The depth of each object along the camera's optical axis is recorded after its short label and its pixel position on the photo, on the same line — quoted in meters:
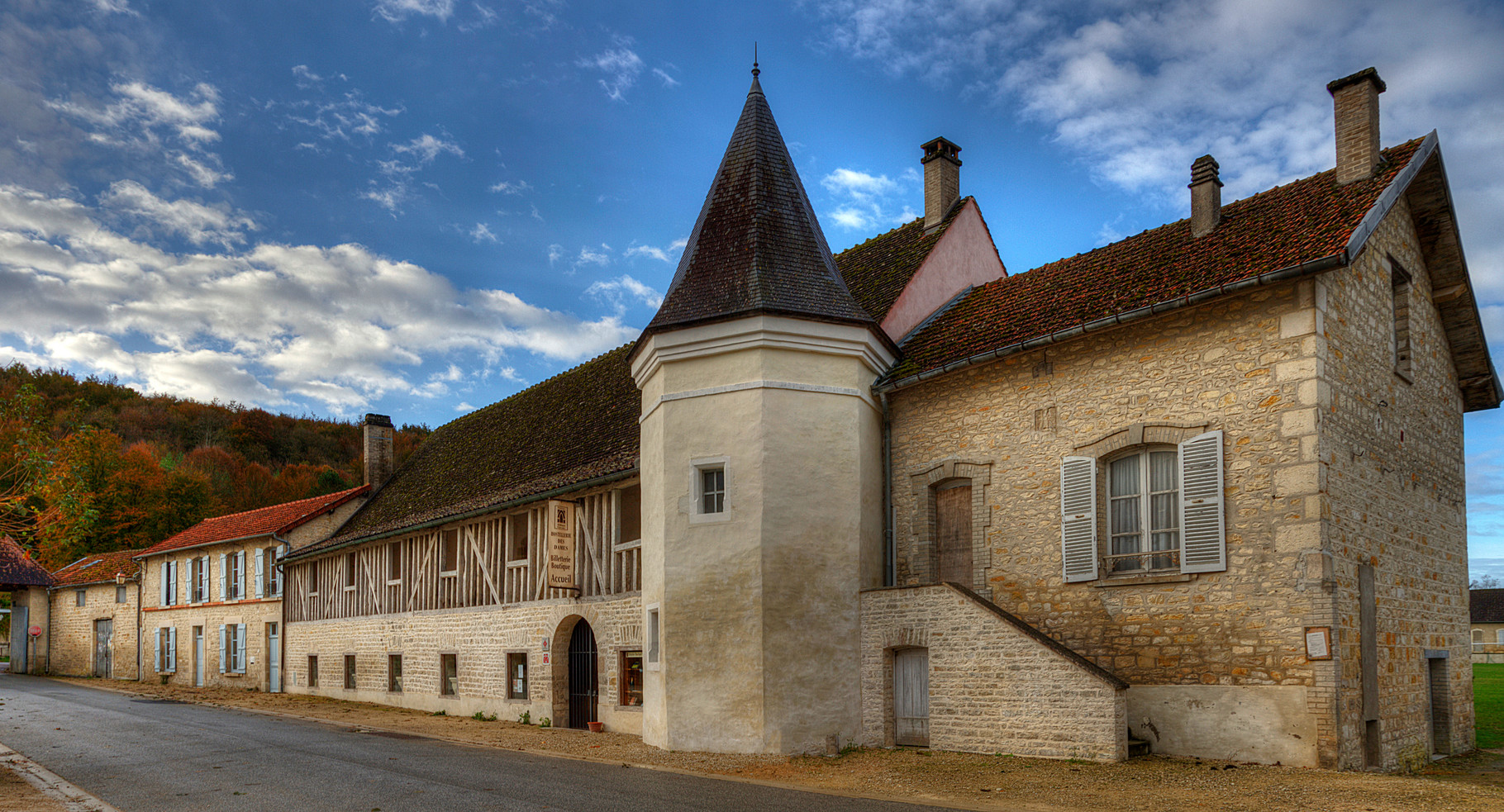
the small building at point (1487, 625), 51.72
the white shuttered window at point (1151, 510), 10.45
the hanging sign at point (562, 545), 16.39
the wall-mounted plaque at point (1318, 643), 9.49
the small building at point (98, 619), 33.97
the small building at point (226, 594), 27.61
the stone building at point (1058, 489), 10.08
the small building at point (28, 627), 37.56
